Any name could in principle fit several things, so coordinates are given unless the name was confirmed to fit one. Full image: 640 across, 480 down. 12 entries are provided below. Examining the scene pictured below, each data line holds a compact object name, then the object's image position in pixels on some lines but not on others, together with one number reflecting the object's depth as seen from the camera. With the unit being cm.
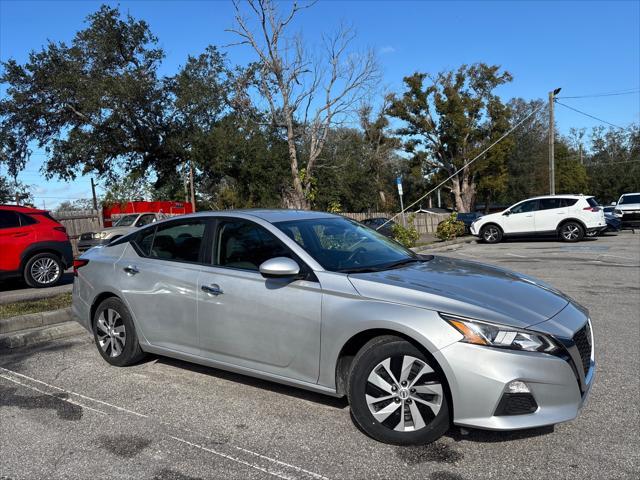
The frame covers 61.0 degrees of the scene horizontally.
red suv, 985
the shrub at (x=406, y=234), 1694
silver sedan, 327
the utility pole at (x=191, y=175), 2695
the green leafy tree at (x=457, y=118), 4703
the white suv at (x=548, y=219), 1888
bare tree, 1656
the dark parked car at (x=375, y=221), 2942
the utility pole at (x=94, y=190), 3407
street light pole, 2821
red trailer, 3256
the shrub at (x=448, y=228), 2070
